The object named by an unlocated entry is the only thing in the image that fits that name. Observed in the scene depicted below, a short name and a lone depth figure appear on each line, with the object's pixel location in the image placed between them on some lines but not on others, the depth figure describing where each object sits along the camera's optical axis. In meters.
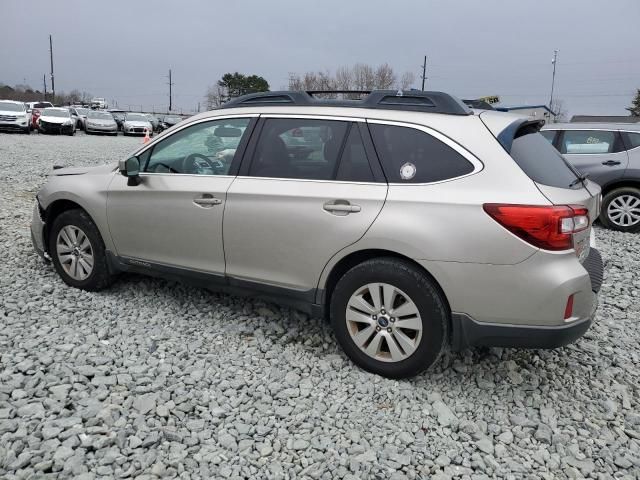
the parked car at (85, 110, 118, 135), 29.14
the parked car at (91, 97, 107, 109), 61.61
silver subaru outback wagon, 2.91
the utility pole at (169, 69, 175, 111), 92.01
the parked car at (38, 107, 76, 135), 25.97
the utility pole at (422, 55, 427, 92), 60.69
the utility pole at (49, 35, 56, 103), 71.69
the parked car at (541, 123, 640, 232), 8.09
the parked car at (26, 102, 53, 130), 26.91
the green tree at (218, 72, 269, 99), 61.88
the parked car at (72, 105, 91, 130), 30.62
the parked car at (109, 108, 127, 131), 32.92
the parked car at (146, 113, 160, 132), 34.35
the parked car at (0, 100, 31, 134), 24.56
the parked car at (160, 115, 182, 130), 37.43
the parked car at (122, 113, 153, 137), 30.33
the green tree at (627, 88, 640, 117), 68.50
